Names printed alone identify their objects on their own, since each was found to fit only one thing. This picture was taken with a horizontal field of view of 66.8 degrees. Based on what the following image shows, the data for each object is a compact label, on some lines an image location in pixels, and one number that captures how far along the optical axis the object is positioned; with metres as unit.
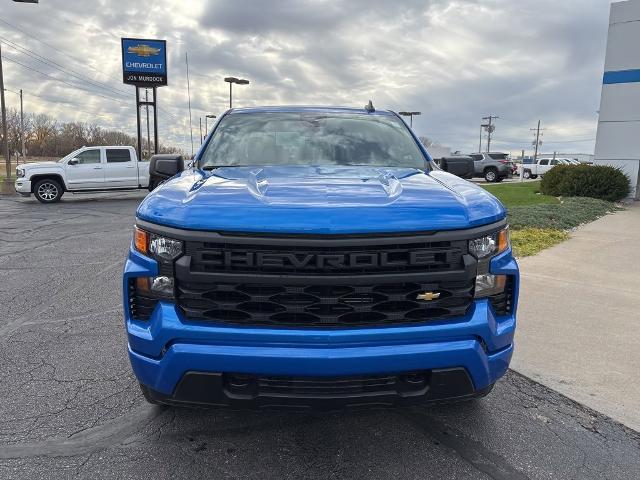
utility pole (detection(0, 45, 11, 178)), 19.79
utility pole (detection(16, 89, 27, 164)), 69.75
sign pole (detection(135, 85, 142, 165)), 29.10
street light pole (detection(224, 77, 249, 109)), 30.64
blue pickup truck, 2.10
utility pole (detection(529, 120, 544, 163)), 70.95
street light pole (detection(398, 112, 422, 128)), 43.66
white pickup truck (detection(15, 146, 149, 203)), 17.19
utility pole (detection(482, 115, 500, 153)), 77.94
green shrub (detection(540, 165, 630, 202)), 15.17
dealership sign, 30.03
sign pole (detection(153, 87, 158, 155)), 31.33
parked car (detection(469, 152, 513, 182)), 30.31
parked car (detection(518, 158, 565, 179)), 40.38
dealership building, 16.56
